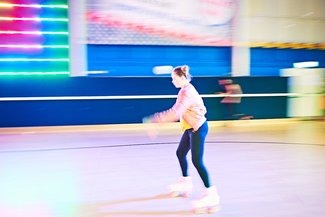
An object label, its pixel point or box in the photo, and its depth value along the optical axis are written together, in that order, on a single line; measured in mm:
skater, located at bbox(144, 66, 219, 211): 3561
